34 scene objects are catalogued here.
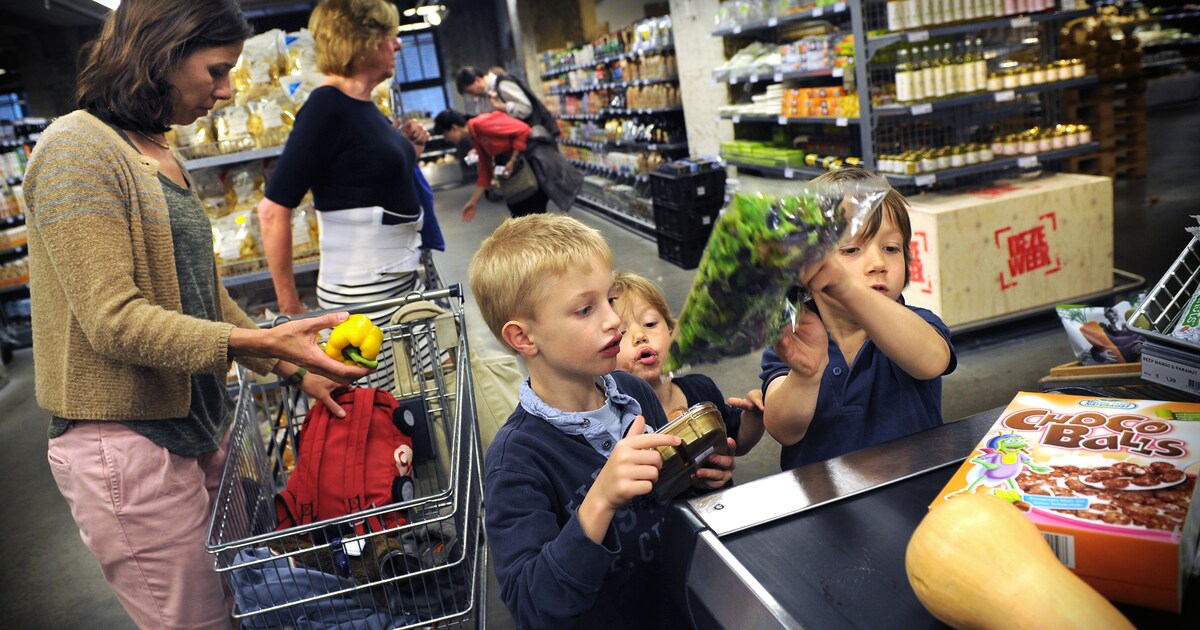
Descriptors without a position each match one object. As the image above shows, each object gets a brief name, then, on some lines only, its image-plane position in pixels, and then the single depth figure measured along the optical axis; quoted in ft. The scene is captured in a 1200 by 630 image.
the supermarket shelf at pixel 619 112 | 30.83
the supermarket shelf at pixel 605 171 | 32.27
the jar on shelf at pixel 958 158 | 15.81
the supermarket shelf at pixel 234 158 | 12.47
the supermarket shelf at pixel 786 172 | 20.17
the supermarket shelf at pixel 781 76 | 17.65
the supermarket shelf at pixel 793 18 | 17.04
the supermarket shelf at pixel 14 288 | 27.53
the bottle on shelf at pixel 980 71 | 15.55
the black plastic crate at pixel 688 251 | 23.26
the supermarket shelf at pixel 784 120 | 17.10
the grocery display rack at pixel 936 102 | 15.53
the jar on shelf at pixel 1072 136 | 16.53
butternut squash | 2.11
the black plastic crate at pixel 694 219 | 23.00
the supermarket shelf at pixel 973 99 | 15.28
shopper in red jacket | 19.94
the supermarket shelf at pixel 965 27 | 15.06
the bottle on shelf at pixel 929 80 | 15.31
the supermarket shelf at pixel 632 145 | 30.01
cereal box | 2.29
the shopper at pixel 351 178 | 8.74
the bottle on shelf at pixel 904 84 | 15.34
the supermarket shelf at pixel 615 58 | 29.27
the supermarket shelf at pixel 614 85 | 30.25
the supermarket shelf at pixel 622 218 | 30.01
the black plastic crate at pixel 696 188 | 22.79
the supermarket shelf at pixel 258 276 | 12.65
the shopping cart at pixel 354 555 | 5.10
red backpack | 6.36
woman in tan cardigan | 5.02
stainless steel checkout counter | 2.51
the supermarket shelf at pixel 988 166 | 15.37
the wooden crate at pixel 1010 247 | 14.49
